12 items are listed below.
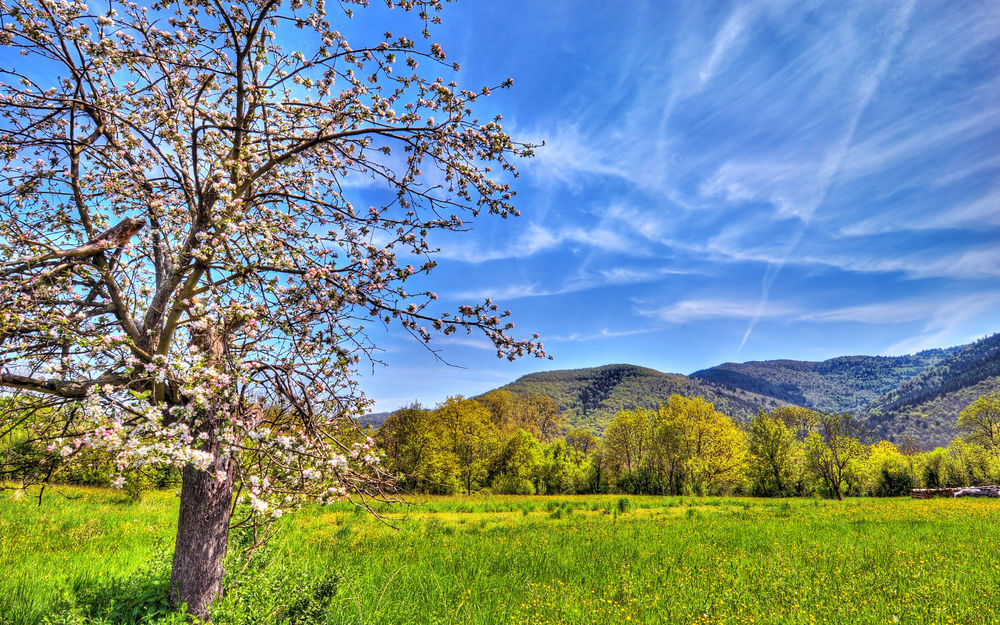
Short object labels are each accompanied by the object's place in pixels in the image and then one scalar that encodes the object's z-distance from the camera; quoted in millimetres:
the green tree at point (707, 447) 42594
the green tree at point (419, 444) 34750
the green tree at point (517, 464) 39812
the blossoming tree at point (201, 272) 3766
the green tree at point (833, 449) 37375
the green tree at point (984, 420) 49156
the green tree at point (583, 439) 58125
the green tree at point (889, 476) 42656
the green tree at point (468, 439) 39875
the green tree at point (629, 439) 48312
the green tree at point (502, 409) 52094
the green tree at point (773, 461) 43594
